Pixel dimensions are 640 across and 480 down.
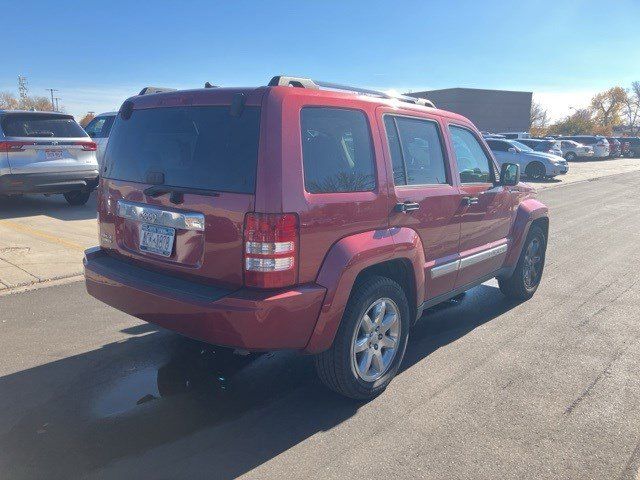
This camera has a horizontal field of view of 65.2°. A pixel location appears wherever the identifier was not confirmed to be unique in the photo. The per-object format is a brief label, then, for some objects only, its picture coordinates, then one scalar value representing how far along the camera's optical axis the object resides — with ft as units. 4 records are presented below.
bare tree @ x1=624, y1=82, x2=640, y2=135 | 316.81
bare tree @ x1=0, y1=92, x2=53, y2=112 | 252.01
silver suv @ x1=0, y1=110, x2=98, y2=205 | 27.94
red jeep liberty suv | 9.06
